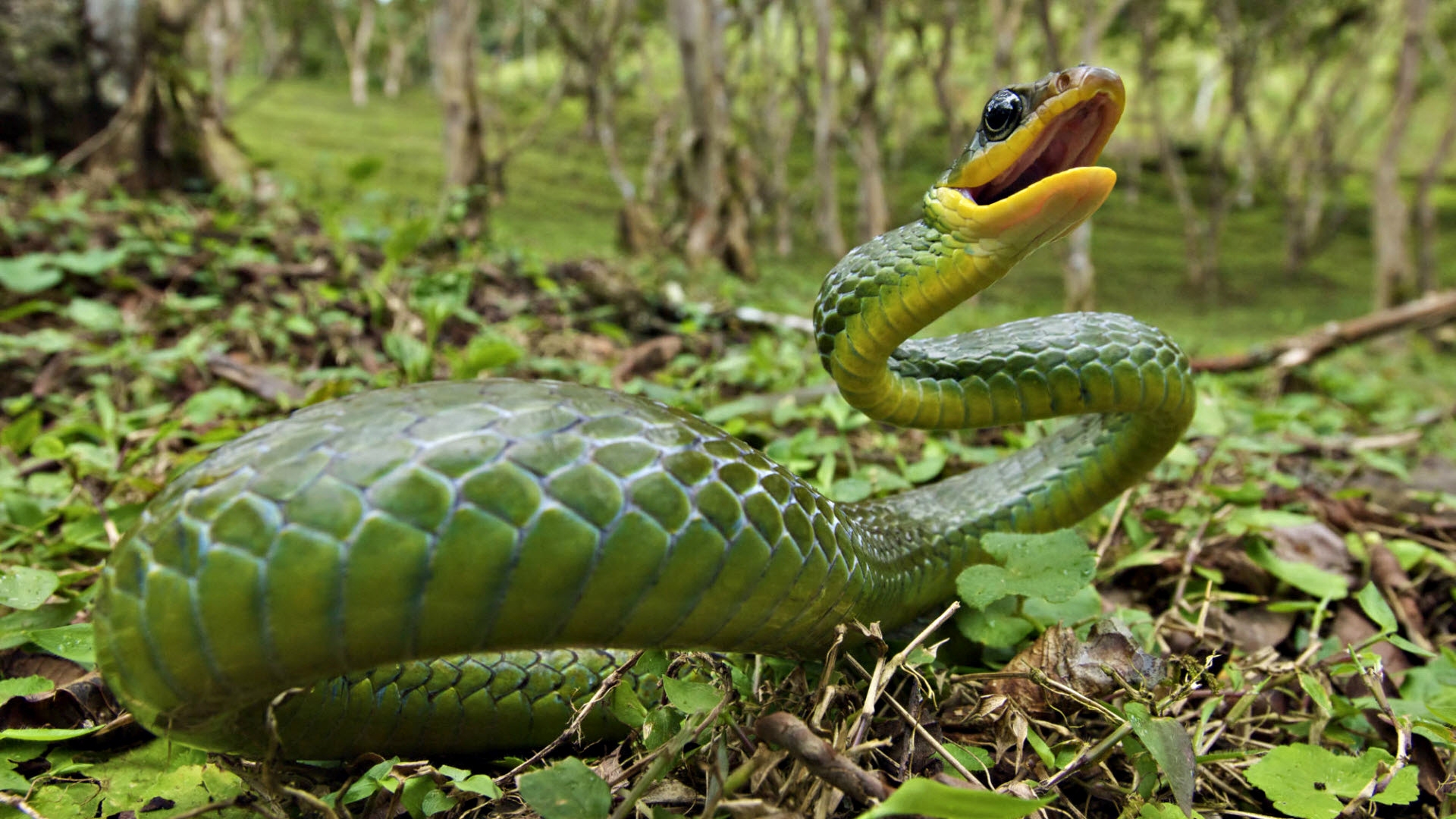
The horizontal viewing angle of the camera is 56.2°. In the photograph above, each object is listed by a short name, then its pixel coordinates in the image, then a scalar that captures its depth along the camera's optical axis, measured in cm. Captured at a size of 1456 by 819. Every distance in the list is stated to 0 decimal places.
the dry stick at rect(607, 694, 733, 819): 19
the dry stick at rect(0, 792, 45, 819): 20
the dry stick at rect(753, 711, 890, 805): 19
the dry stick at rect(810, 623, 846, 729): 21
